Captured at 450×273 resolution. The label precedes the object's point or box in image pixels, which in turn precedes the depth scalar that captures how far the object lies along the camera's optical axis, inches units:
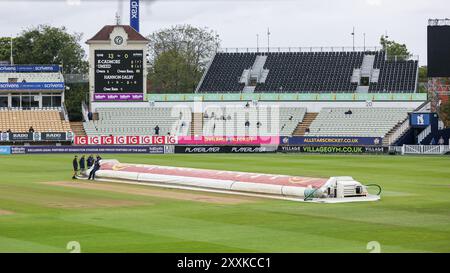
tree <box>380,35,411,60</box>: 4932.6
